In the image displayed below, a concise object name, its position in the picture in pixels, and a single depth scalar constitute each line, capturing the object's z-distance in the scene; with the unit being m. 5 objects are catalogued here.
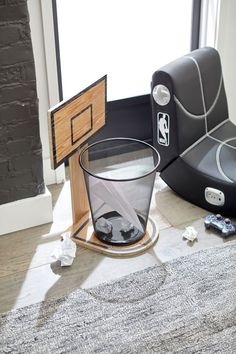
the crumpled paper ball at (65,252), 1.83
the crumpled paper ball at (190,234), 1.95
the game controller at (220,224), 1.96
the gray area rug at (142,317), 1.53
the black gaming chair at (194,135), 2.02
